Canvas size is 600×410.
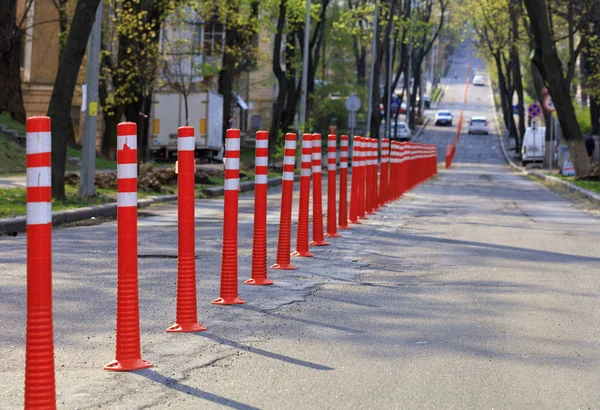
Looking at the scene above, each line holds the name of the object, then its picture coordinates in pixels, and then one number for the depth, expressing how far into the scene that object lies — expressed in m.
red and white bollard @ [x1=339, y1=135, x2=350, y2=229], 16.28
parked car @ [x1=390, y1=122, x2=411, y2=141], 85.47
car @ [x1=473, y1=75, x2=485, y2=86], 173.75
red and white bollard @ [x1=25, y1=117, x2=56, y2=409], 5.10
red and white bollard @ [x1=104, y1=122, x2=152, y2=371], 6.27
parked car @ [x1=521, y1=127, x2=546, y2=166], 59.91
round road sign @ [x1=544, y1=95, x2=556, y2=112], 42.59
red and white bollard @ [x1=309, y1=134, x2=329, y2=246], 13.61
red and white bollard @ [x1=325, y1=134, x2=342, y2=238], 14.99
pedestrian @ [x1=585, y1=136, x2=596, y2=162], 48.44
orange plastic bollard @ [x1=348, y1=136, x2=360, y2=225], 17.06
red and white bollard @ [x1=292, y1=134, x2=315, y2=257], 12.10
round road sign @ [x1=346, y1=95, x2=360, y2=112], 51.19
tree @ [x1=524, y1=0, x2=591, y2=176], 33.94
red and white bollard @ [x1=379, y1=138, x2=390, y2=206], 22.78
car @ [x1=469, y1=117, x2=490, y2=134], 102.50
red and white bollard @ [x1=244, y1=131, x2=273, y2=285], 9.89
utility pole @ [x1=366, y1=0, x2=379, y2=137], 58.56
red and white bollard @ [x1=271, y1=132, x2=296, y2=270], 11.04
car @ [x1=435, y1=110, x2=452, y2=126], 111.44
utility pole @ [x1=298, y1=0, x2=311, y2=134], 45.06
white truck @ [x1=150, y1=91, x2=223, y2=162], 46.51
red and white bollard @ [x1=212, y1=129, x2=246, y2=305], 8.77
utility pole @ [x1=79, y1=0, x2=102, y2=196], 21.17
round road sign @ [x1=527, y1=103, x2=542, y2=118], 51.59
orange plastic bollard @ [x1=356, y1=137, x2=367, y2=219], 17.48
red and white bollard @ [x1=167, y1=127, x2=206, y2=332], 7.34
